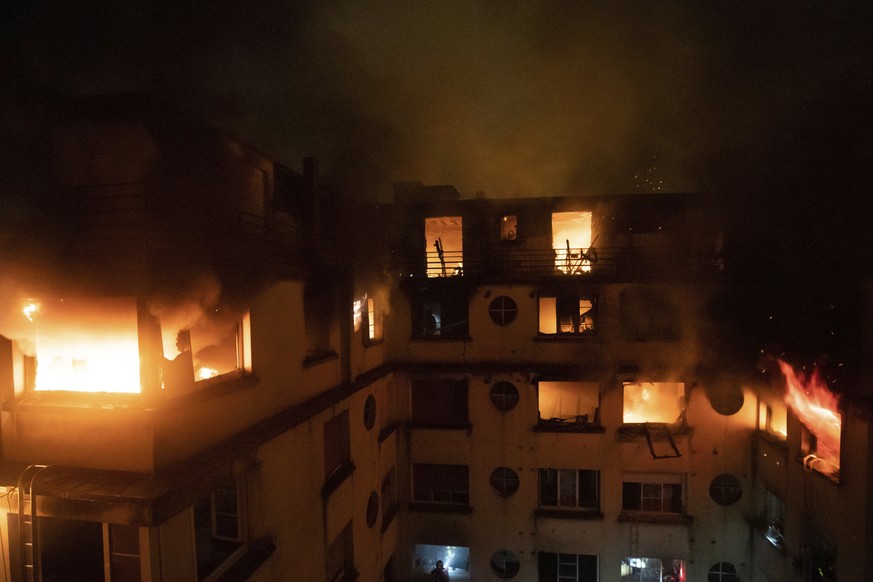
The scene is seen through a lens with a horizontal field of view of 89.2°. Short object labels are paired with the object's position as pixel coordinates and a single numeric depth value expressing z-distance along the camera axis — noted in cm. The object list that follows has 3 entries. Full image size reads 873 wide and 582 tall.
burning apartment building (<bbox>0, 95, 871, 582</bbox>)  582
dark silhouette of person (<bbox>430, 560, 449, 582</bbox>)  1518
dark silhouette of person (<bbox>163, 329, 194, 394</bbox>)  607
